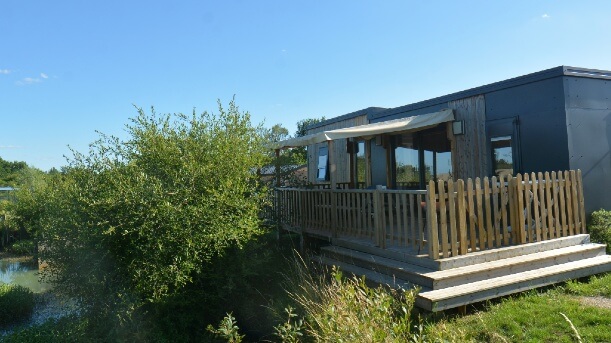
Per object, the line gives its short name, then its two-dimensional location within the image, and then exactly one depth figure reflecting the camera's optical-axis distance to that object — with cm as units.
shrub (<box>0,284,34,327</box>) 1039
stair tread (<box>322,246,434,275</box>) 517
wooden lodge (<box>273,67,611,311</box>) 516
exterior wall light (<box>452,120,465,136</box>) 847
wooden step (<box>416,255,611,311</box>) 455
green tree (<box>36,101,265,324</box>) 586
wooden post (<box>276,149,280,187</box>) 977
